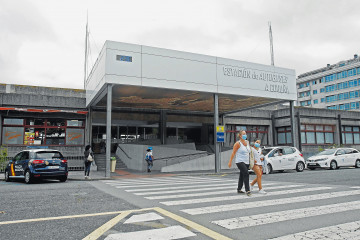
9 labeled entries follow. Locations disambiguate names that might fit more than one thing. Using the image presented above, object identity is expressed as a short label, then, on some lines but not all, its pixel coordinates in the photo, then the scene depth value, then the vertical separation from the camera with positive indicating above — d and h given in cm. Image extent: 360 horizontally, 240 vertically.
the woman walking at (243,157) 751 -37
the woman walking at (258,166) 802 -66
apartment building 6525 +1487
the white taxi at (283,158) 1645 -88
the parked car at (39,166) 1219 -91
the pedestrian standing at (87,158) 1450 -71
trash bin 1852 -121
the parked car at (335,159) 1831 -101
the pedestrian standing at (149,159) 1848 -95
